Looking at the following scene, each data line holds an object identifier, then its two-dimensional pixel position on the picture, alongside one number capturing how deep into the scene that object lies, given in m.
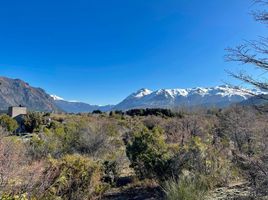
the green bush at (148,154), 5.72
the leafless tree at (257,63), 3.34
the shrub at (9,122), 18.02
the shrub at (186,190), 4.15
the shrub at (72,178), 4.09
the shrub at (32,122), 22.66
